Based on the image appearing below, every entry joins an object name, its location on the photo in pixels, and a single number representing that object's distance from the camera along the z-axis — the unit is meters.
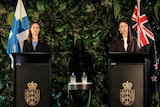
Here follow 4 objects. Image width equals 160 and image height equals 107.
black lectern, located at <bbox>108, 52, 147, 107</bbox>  4.12
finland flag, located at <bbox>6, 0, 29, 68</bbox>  4.83
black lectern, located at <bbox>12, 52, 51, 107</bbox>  4.12
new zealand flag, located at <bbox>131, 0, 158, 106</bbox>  4.89
